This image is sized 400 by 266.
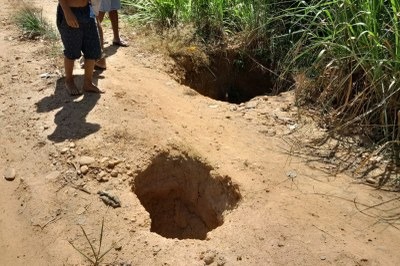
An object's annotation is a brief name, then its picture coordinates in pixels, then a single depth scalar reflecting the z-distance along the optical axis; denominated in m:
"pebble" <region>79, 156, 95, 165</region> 2.89
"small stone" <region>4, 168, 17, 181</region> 2.90
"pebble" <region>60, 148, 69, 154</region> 2.99
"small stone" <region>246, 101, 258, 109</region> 3.70
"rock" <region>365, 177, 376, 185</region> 2.88
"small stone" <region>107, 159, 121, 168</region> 2.89
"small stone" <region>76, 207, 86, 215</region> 2.62
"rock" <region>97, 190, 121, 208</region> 2.65
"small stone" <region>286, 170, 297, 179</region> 2.88
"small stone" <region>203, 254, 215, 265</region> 2.32
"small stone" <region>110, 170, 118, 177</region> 2.84
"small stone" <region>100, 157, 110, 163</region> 2.91
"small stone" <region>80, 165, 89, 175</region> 2.84
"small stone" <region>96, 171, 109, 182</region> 2.81
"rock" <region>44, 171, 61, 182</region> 2.84
